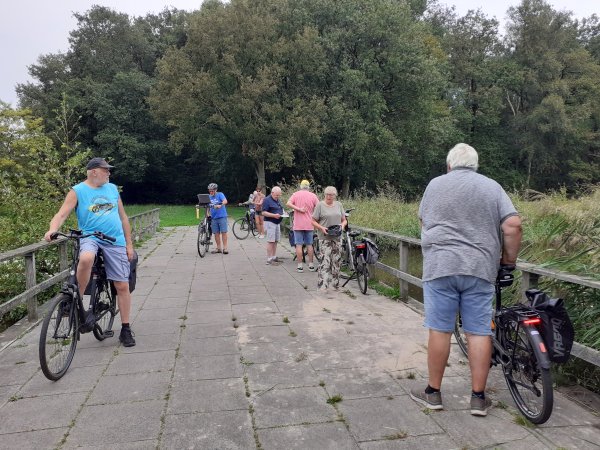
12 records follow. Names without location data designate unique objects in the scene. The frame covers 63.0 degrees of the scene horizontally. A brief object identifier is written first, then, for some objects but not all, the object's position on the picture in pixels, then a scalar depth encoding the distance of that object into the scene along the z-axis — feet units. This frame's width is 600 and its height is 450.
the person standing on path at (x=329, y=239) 24.07
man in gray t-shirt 10.36
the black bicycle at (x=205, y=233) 37.72
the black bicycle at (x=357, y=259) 23.57
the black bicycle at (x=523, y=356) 9.70
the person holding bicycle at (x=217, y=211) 37.19
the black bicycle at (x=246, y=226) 53.32
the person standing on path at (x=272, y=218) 33.53
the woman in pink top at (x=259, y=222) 50.83
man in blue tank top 13.93
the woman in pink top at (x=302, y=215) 29.63
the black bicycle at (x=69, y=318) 12.55
